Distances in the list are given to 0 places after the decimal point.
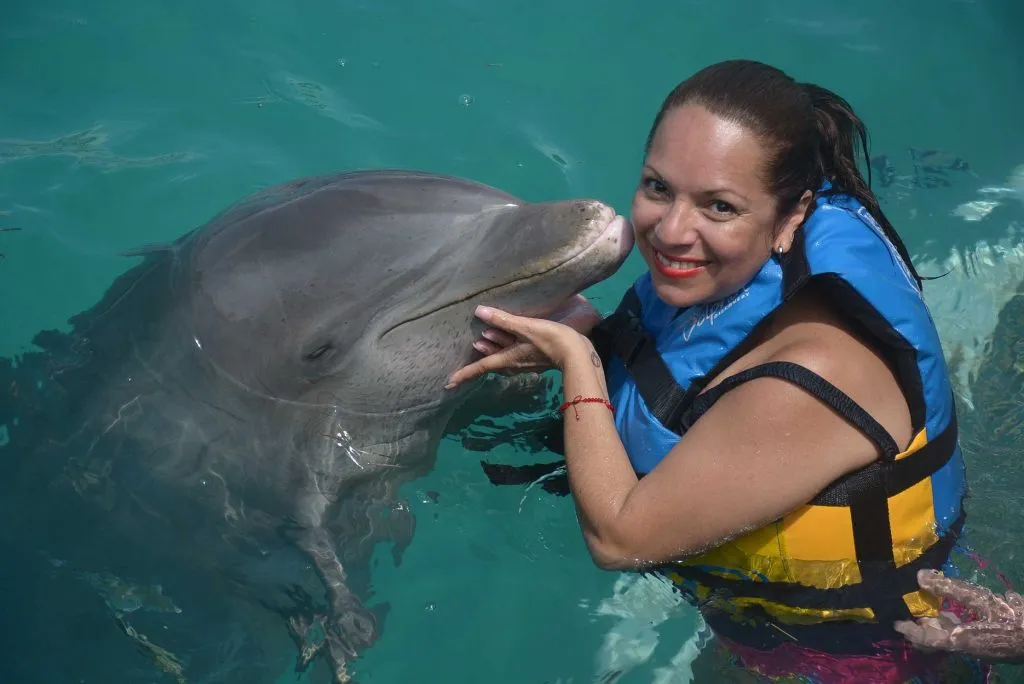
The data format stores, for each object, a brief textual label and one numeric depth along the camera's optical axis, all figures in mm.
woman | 3768
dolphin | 4547
